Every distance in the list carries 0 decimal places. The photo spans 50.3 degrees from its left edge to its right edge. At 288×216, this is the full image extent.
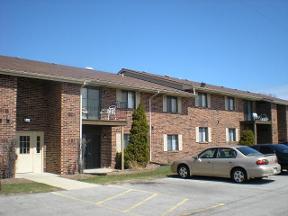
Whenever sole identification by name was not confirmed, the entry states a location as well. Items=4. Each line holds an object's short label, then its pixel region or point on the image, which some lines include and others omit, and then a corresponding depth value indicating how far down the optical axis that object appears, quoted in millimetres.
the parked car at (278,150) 14898
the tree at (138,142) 16677
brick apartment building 14439
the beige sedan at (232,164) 11834
